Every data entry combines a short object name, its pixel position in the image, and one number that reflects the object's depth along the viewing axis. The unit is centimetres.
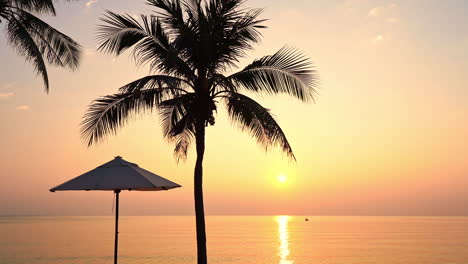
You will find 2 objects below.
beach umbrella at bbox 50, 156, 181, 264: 1214
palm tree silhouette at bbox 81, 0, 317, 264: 1455
